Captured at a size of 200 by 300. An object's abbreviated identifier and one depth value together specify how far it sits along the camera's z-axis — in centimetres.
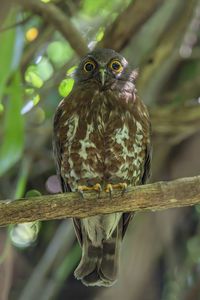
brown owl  698
